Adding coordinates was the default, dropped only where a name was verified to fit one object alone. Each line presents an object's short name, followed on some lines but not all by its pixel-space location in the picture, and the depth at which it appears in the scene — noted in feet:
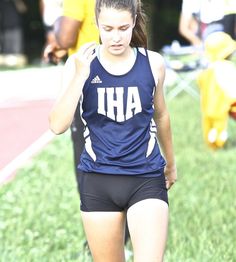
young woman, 24.21
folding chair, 99.14
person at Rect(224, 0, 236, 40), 56.38
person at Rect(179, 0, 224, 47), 56.93
